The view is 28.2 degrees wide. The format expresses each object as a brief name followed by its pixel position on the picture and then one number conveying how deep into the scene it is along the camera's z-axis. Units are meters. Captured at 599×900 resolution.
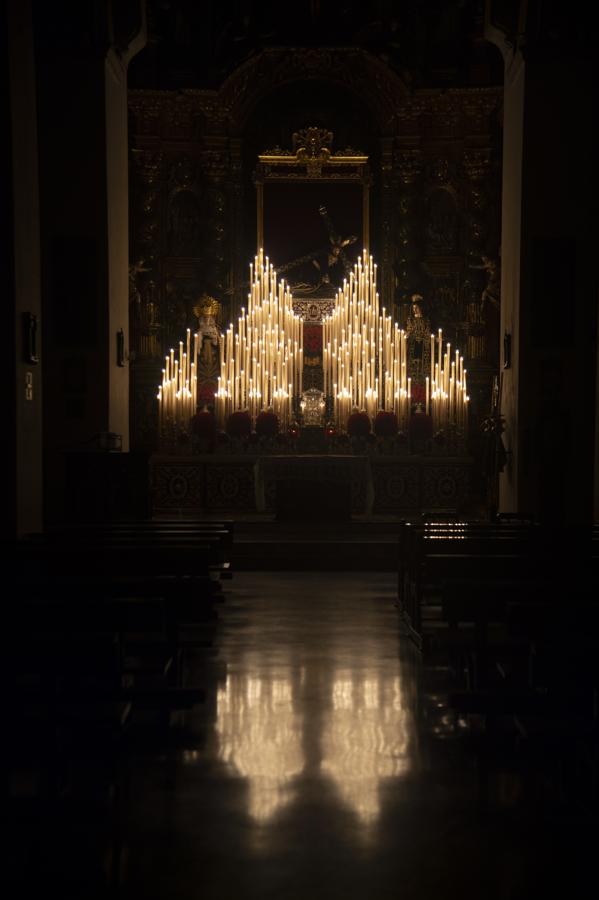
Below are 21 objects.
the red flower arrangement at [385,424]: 15.81
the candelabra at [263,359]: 16.22
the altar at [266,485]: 15.66
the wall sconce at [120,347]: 13.88
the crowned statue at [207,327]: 18.69
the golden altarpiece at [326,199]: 18.81
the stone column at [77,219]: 13.23
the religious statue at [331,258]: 19.03
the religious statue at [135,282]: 18.62
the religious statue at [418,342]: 18.86
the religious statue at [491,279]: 18.61
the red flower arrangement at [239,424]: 15.71
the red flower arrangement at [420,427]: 16.20
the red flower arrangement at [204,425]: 15.98
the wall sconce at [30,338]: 9.81
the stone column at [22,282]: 9.50
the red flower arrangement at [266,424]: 15.69
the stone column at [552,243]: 13.30
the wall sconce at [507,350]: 13.84
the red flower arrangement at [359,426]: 15.79
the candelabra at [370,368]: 16.12
